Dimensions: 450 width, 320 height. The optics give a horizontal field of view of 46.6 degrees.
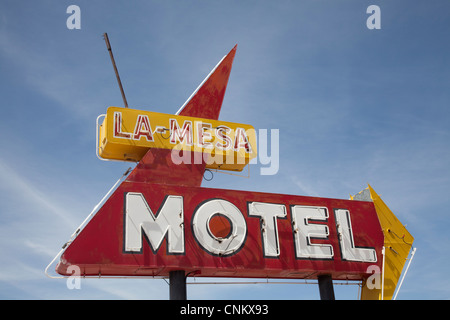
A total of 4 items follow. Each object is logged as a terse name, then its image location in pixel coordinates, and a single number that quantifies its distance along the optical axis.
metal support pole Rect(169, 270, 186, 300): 16.39
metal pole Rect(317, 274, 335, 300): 18.88
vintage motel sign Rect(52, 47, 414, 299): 16.33
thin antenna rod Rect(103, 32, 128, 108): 19.22
